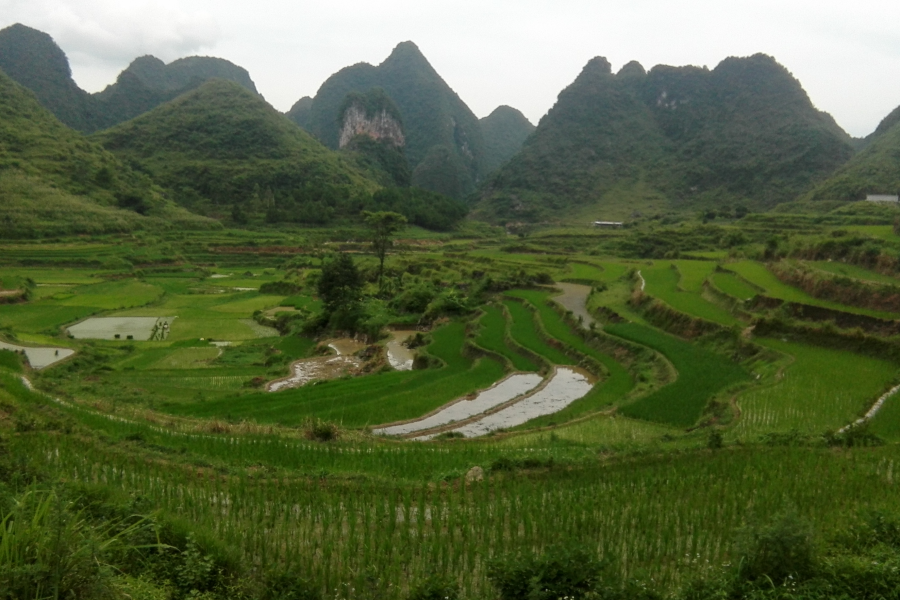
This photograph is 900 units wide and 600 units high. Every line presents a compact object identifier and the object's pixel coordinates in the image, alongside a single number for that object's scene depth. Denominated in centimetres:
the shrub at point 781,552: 417
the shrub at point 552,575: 411
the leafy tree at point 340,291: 2578
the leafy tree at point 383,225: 3366
